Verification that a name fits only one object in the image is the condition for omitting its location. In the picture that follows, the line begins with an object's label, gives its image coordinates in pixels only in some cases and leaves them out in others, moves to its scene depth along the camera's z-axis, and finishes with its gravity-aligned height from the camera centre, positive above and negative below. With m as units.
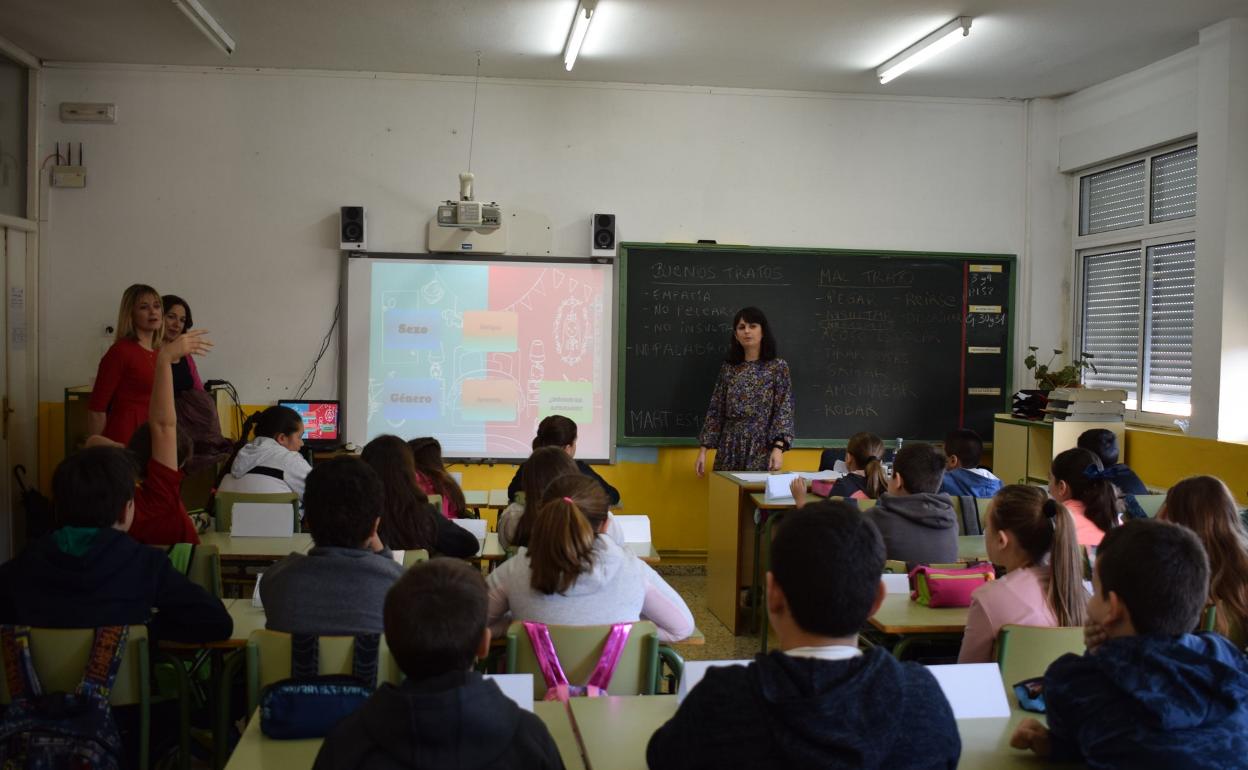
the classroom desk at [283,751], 1.72 -0.73
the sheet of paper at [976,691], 1.97 -0.66
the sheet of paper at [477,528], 3.82 -0.72
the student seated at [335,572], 2.23 -0.52
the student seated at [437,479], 4.20 -0.58
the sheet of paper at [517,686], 1.82 -0.62
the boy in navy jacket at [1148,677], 1.61 -0.53
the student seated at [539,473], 3.09 -0.41
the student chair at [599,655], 2.29 -0.71
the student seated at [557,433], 4.48 -0.40
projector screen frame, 6.24 -0.01
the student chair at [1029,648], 2.34 -0.68
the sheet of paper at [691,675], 1.80 -0.59
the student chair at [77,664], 2.14 -0.72
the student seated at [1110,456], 4.18 -0.44
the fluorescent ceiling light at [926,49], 5.15 +1.65
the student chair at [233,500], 3.91 -0.64
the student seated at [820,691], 1.33 -0.46
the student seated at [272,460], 4.20 -0.52
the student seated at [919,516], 3.60 -0.59
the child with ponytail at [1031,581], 2.54 -0.58
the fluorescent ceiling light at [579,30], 4.91 +1.63
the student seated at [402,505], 3.35 -0.55
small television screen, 6.09 -0.48
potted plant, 6.23 -0.12
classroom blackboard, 6.49 +0.11
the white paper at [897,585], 3.19 -0.74
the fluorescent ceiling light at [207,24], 4.91 +1.61
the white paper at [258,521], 3.75 -0.69
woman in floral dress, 6.02 -0.33
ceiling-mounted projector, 6.02 +0.78
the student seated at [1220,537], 2.60 -0.48
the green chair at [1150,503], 4.19 -0.61
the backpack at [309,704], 1.80 -0.66
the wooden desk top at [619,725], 1.76 -0.72
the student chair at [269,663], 2.06 -0.67
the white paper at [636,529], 3.83 -0.70
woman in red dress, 4.66 -0.18
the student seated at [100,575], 2.30 -0.56
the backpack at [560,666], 2.27 -0.71
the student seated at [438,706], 1.41 -0.52
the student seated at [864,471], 4.51 -0.55
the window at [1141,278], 5.84 +0.50
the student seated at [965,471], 4.53 -0.55
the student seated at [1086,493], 3.61 -0.50
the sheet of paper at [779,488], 4.68 -0.65
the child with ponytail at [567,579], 2.41 -0.58
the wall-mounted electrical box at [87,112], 6.06 +1.34
